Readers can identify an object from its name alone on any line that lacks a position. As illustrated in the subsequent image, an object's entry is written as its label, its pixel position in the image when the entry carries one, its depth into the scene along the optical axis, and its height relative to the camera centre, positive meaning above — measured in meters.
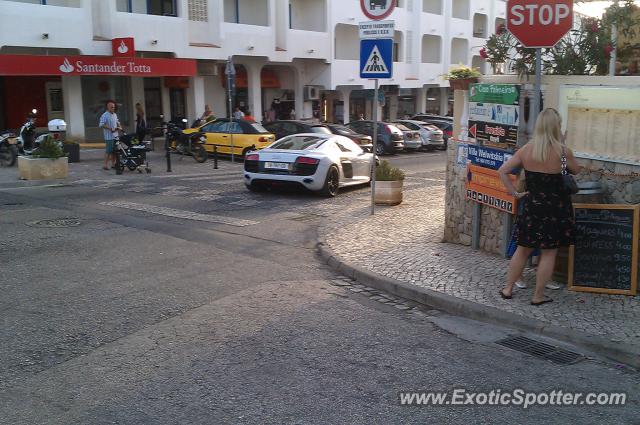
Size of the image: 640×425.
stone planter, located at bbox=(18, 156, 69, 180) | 14.59 -1.20
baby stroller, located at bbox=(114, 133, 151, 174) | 16.44 -0.98
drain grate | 4.89 -1.98
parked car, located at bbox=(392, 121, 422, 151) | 27.36 -1.17
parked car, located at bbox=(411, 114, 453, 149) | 30.44 -0.49
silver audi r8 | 12.70 -1.07
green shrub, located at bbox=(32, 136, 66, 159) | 14.73 -0.78
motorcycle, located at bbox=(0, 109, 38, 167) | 16.89 -0.69
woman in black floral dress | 5.66 -0.81
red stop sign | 6.04 +0.92
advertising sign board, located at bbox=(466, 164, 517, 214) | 7.15 -0.95
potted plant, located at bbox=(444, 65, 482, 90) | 7.85 +0.46
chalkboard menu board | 5.93 -1.38
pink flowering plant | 6.82 +0.71
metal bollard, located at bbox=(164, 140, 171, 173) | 17.28 -1.30
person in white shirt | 16.44 -0.25
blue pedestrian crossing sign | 10.30 +0.95
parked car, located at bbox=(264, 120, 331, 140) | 22.42 -0.47
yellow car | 20.38 -0.72
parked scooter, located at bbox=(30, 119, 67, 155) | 15.71 -0.33
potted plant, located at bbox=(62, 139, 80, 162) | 19.02 -1.01
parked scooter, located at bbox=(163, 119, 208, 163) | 19.98 -0.91
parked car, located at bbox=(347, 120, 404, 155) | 26.28 -1.11
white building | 22.38 +2.73
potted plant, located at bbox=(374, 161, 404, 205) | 11.88 -1.42
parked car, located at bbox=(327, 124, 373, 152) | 23.14 -0.84
